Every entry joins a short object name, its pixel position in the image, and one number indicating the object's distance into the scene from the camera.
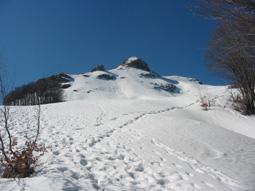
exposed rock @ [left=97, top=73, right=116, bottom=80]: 143.62
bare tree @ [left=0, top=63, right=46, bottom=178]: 4.96
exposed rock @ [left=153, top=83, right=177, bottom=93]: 140.09
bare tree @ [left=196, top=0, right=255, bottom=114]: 4.18
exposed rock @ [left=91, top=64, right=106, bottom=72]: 165.15
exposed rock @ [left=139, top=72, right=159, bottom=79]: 159.75
